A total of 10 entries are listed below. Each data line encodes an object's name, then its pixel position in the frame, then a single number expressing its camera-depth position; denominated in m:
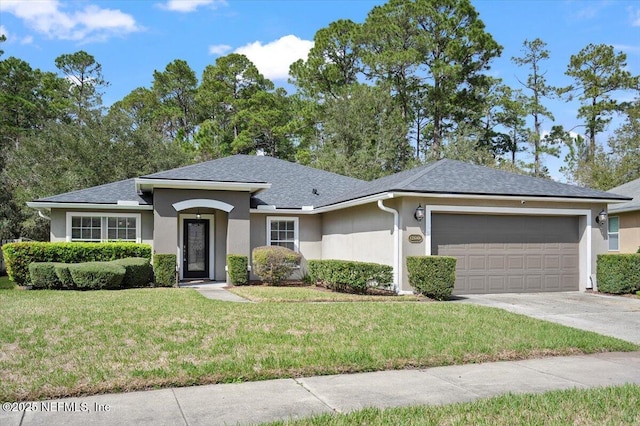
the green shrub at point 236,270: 16.06
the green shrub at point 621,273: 14.50
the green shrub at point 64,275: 14.02
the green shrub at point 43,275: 14.23
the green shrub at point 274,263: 15.84
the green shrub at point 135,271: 14.76
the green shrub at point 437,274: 12.65
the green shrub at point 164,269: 15.33
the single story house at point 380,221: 14.12
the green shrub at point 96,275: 13.88
